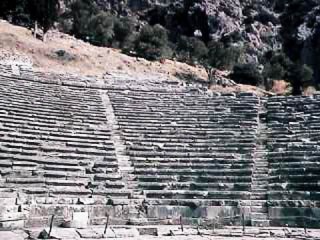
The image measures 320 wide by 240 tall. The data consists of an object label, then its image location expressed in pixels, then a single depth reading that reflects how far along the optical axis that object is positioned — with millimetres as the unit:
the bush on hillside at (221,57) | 38469
